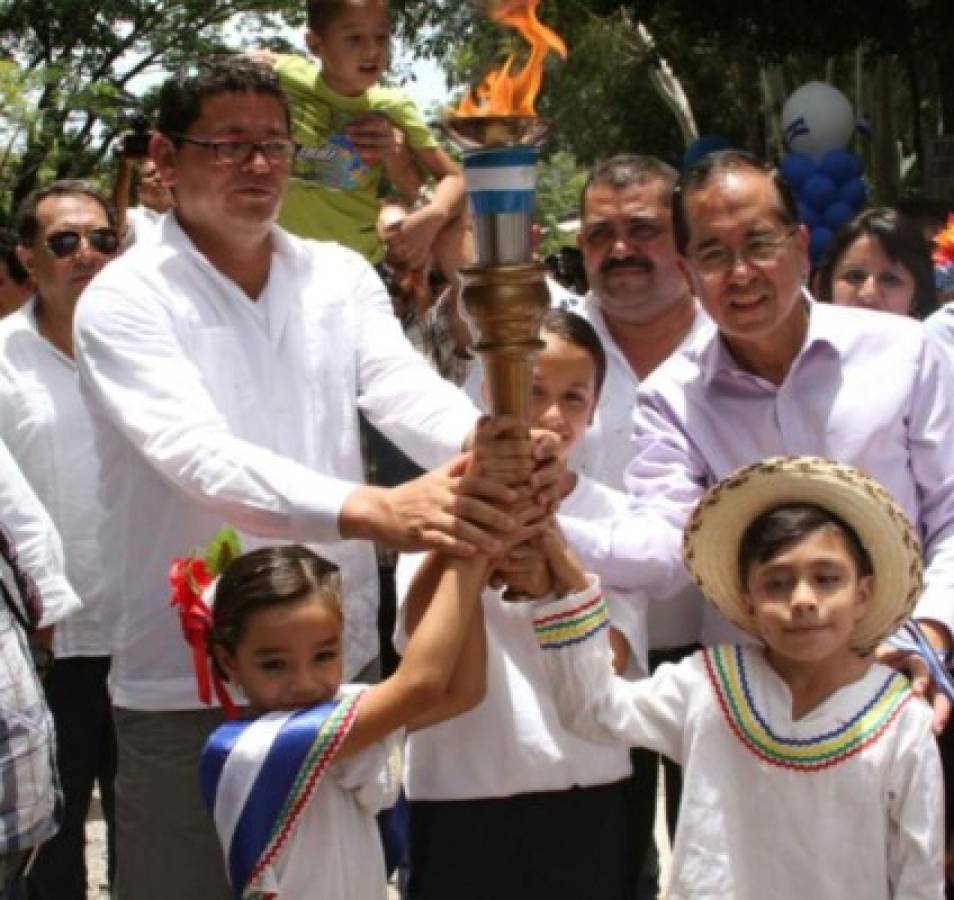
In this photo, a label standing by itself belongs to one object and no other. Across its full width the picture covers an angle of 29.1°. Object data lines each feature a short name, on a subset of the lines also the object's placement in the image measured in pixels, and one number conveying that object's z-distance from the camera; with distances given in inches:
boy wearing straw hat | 126.0
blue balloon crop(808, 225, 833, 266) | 539.2
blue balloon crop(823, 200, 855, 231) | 583.8
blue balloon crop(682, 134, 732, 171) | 682.2
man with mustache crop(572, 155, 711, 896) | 172.4
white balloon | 690.2
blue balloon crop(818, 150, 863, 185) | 606.2
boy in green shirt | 219.0
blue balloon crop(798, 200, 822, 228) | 589.3
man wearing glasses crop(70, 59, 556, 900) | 145.3
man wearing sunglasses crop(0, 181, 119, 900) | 191.2
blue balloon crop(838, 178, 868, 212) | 597.6
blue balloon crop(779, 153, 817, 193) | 613.3
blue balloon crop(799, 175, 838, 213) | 589.6
